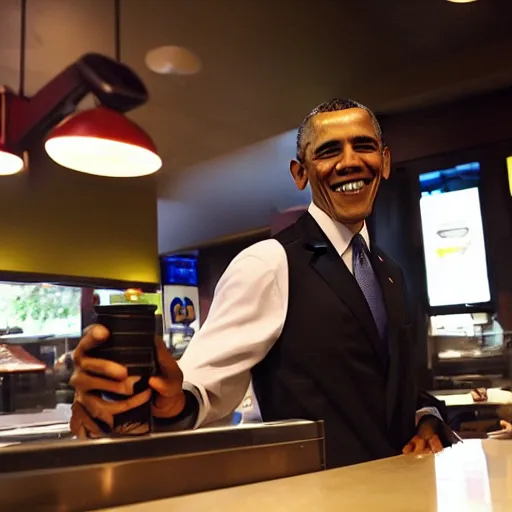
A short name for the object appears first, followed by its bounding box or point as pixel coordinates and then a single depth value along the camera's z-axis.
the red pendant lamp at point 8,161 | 2.13
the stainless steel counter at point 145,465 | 0.49
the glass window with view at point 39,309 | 3.29
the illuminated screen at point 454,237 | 2.65
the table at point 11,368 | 3.04
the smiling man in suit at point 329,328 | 0.98
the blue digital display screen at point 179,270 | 4.07
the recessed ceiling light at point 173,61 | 2.48
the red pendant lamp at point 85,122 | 1.85
